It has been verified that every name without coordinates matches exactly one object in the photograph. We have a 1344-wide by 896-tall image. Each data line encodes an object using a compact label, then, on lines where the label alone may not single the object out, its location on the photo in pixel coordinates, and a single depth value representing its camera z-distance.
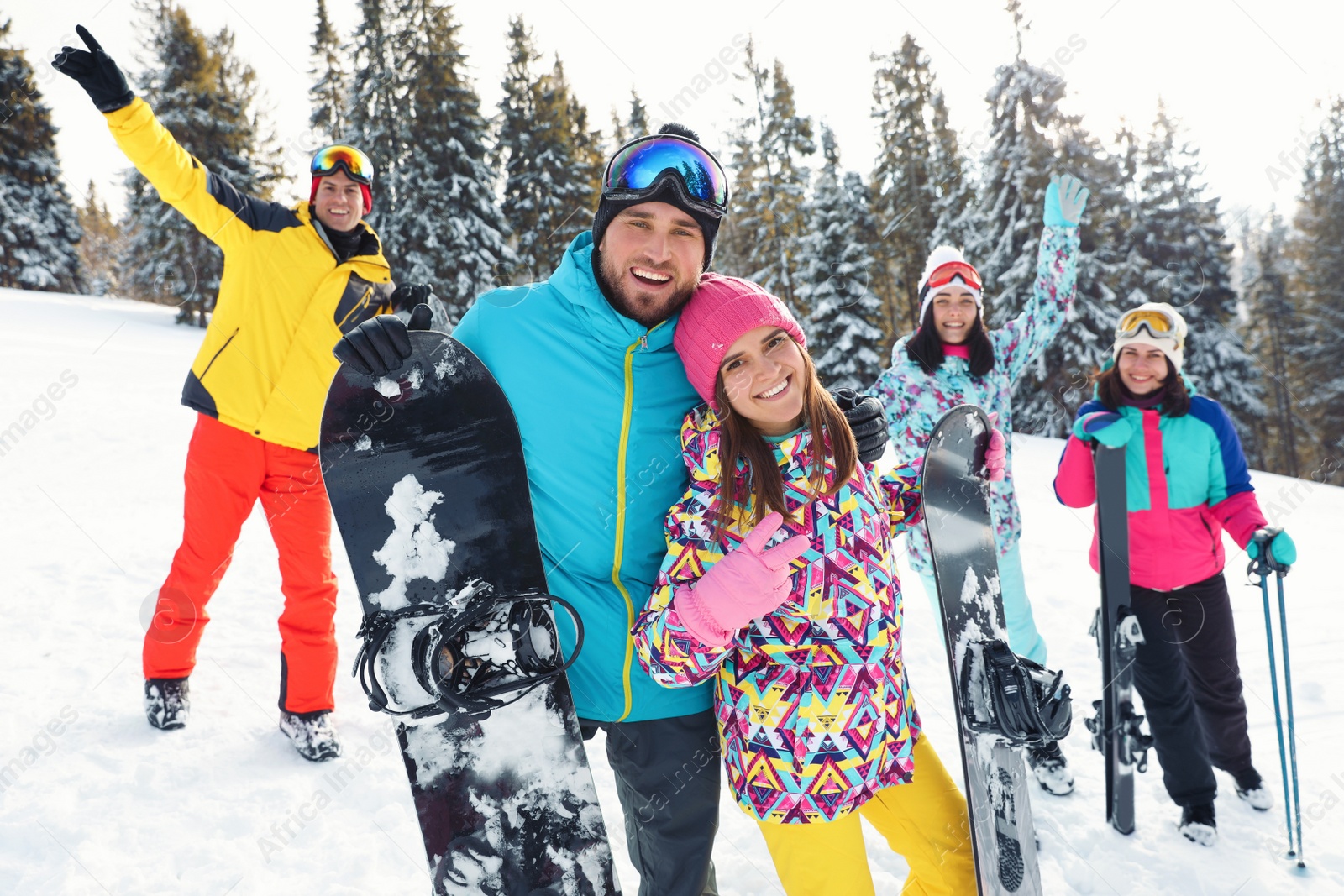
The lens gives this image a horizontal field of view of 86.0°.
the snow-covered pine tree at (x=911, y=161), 21.33
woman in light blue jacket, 3.12
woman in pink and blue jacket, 2.87
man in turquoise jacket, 1.84
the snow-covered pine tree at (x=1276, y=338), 26.98
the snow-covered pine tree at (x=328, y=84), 24.64
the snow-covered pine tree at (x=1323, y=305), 21.44
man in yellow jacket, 2.96
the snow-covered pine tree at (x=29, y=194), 21.70
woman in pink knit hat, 1.61
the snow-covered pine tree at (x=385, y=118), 18.23
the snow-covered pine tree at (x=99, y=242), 44.69
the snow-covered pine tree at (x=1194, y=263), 19.22
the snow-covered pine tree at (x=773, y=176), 20.17
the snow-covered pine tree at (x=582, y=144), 19.52
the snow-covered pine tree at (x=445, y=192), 16.98
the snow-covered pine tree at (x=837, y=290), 17.48
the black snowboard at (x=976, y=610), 1.89
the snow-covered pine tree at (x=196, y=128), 19.28
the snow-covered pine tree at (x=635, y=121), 24.14
